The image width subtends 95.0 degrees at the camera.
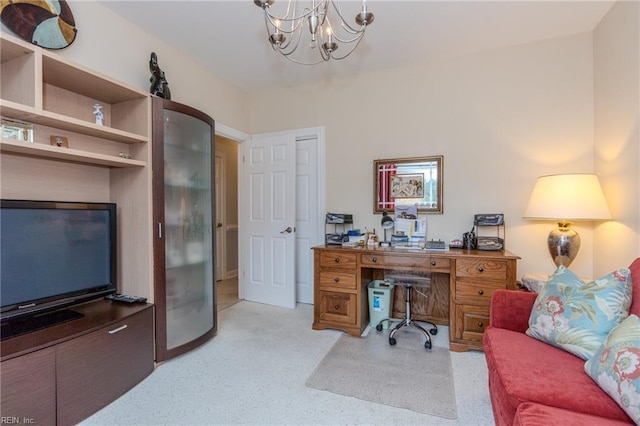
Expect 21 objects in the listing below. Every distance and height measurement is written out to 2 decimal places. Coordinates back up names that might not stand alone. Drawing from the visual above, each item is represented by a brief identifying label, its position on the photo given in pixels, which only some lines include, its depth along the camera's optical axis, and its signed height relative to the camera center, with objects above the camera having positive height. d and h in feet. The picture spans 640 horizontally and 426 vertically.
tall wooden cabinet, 6.98 -0.43
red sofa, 3.42 -2.31
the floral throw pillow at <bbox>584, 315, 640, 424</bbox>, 3.25 -1.89
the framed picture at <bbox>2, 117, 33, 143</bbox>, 5.21 +1.51
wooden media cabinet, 4.48 -2.67
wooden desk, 7.64 -2.16
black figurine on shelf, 7.48 +3.33
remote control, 6.63 -1.99
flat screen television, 5.16 -0.93
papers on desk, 9.57 -0.58
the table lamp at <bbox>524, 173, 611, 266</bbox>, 6.91 +0.11
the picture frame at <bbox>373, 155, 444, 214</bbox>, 9.67 +1.04
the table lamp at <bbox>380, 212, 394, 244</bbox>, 9.81 -0.35
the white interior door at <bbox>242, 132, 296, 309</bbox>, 11.30 -0.31
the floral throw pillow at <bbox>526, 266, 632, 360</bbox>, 4.35 -1.60
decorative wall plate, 5.52 +3.80
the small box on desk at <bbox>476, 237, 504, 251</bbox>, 8.40 -0.95
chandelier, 7.00 +4.96
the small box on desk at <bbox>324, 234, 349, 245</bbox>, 9.91 -0.93
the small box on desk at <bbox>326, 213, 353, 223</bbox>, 10.49 -0.26
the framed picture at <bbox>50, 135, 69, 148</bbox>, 6.00 +1.47
